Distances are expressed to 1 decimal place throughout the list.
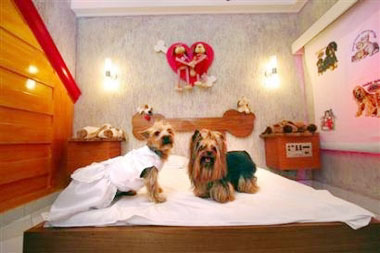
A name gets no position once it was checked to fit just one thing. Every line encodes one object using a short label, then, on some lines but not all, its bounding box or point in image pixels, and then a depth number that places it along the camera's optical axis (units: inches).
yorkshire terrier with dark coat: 43.7
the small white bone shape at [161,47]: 106.3
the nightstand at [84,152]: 85.7
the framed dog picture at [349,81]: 64.6
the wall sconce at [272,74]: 104.5
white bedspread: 37.3
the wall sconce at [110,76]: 103.1
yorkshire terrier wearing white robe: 40.0
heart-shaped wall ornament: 102.1
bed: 35.8
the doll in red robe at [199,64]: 101.7
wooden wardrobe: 60.6
